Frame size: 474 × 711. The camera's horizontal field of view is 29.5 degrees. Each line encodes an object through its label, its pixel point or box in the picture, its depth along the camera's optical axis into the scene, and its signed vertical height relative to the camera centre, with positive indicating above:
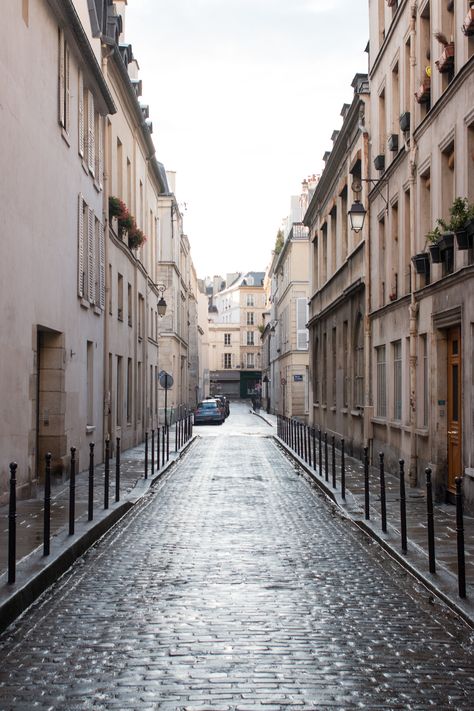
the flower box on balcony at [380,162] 19.67 +5.17
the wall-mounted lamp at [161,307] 32.44 +3.33
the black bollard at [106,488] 12.23 -1.24
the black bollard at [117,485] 13.32 -1.28
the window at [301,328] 49.91 +3.88
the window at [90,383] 20.34 +0.36
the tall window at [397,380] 18.53 +0.35
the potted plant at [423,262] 15.13 +2.27
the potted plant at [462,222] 12.16 +2.39
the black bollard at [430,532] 8.12 -1.21
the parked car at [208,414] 50.12 -0.88
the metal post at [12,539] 7.29 -1.14
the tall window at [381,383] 20.36 +0.33
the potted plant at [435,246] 13.67 +2.31
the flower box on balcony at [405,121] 16.83 +5.18
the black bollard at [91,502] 11.12 -1.28
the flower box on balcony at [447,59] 13.79 +5.20
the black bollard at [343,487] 14.10 -1.40
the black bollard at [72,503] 9.89 -1.14
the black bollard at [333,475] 15.35 -1.34
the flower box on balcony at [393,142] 18.28 +5.21
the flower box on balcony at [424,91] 15.49 +5.28
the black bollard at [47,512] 8.41 -1.05
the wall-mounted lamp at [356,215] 18.47 +3.74
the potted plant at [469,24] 12.38 +5.16
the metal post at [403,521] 9.35 -1.29
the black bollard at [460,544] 7.20 -1.17
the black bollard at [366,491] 11.78 -1.25
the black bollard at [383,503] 10.55 -1.26
